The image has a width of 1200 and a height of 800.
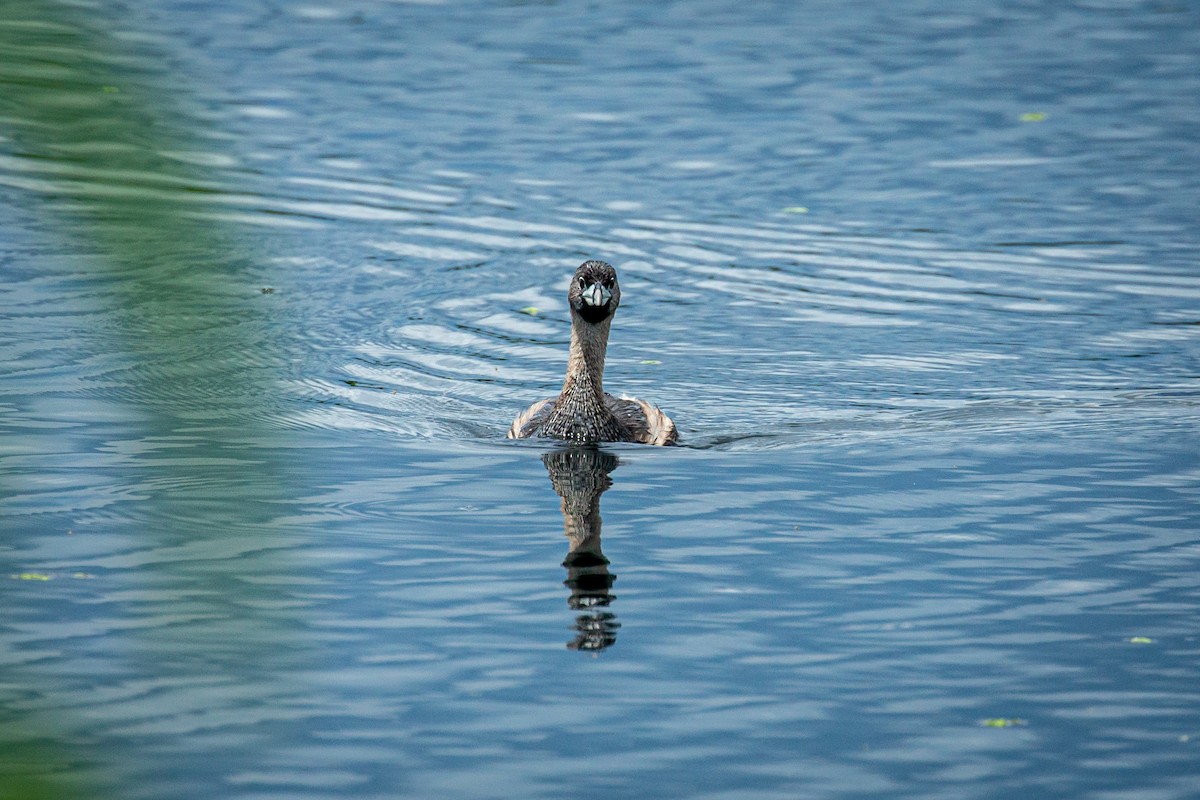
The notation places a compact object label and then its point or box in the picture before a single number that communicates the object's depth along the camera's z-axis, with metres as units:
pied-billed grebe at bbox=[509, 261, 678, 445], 29.64
